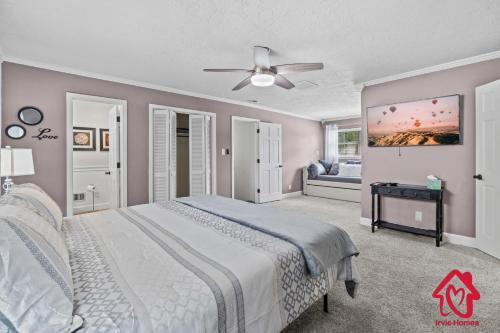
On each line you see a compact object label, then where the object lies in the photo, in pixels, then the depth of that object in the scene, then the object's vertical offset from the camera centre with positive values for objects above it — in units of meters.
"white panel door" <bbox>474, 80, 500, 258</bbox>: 2.79 -0.04
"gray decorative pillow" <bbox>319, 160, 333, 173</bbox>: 7.45 +0.02
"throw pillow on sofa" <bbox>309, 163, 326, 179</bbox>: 7.00 -0.17
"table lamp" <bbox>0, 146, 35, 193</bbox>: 2.24 +0.02
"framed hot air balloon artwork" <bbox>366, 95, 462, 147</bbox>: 3.29 +0.62
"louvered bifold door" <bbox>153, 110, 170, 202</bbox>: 4.19 +0.17
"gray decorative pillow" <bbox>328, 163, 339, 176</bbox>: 7.29 -0.16
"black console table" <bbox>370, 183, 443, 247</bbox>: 3.23 -0.45
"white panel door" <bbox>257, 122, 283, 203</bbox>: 6.07 +0.04
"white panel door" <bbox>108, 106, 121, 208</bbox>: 3.86 +0.13
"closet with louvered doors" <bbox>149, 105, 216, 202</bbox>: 4.19 +0.23
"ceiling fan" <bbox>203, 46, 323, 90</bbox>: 2.58 +1.03
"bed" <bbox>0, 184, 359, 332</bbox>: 0.94 -0.52
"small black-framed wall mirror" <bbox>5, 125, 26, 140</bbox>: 2.99 +0.42
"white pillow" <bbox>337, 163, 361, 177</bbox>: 6.66 -0.15
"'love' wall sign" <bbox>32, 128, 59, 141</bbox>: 3.18 +0.40
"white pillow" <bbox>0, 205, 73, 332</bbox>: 0.79 -0.42
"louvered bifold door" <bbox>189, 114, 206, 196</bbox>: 4.63 +0.21
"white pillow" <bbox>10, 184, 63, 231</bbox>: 1.56 -0.26
